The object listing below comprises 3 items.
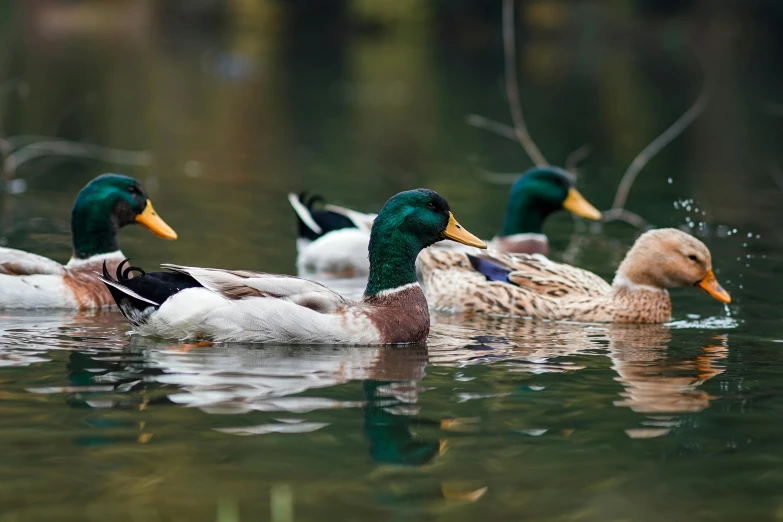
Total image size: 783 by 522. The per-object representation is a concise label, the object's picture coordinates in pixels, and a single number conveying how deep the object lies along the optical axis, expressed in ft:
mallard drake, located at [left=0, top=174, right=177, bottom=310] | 32.55
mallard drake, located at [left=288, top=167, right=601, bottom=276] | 41.01
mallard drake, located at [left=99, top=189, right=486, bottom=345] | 27.40
